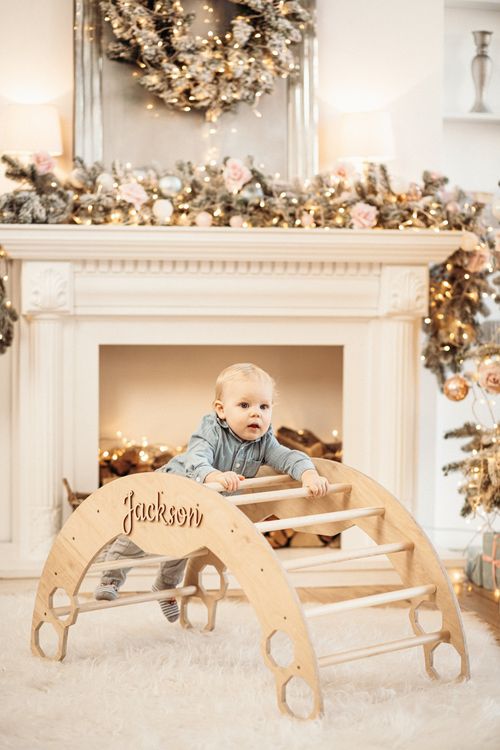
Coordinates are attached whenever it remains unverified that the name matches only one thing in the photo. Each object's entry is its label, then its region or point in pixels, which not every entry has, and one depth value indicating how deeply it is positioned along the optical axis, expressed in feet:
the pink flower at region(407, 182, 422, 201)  13.07
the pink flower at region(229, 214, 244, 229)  12.65
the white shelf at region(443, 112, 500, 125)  14.83
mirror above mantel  13.05
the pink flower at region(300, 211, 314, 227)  12.85
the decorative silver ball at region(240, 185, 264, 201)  12.67
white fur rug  7.18
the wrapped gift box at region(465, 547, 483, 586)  12.30
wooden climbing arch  7.61
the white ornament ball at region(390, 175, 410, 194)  12.96
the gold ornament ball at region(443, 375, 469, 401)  12.75
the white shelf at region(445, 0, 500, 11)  14.98
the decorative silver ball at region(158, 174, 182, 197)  12.64
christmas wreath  12.91
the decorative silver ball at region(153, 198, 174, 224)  12.50
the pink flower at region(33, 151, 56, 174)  12.24
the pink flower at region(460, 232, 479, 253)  12.82
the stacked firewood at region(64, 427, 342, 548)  13.87
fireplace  12.63
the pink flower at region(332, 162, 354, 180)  13.05
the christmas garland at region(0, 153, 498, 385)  12.44
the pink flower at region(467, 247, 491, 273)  13.02
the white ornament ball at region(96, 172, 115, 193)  12.48
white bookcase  15.19
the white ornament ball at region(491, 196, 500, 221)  12.71
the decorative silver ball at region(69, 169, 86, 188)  12.55
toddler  9.18
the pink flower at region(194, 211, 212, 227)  12.60
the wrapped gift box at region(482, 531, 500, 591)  11.91
